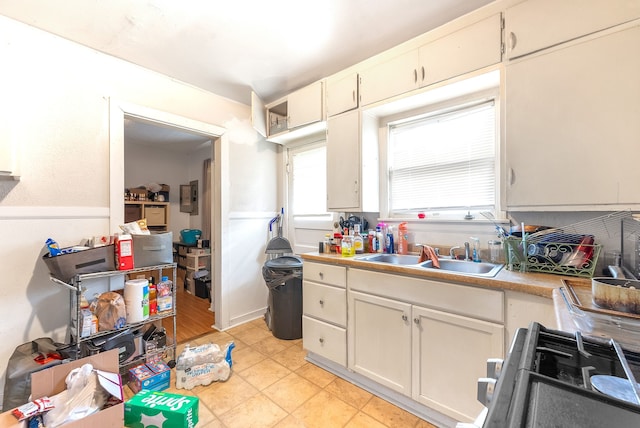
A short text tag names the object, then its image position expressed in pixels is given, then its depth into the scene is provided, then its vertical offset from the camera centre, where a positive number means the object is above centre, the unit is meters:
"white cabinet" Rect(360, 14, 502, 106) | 1.59 +1.07
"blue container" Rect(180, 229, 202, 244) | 4.45 -0.35
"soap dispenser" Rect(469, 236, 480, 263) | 1.80 -0.26
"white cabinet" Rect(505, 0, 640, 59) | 1.26 +1.03
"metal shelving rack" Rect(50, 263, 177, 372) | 1.63 -0.76
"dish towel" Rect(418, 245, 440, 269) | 1.79 -0.30
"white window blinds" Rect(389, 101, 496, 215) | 1.91 +0.43
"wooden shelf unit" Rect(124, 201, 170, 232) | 4.13 +0.05
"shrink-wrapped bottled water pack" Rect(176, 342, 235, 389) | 1.86 -1.14
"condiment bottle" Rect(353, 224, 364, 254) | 2.21 -0.25
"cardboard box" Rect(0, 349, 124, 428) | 1.22 -0.94
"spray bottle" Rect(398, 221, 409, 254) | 2.12 -0.21
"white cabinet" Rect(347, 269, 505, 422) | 1.35 -0.73
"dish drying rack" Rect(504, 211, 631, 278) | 1.32 -0.19
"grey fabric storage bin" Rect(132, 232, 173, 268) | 1.91 -0.26
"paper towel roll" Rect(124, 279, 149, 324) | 1.86 -0.61
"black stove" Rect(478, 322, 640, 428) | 0.38 -0.31
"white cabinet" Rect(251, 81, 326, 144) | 2.47 +1.06
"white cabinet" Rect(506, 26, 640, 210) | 1.24 +0.47
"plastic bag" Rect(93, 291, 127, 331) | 1.75 -0.66
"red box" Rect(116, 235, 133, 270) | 1.80 -0.26
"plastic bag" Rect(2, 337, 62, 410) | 1.42 -0.88
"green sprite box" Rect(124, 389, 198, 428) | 1.39 -1.09
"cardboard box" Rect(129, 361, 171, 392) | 1.76 -1.13
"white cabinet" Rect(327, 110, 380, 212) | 2.21 +0.47
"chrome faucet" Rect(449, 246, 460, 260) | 1.92 -0.29
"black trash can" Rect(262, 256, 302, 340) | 2.51 -0.81
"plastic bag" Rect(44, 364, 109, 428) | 1.26 -0.96
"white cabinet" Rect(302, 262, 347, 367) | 1.92 -0.77
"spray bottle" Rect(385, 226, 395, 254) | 2.17 -0.26
